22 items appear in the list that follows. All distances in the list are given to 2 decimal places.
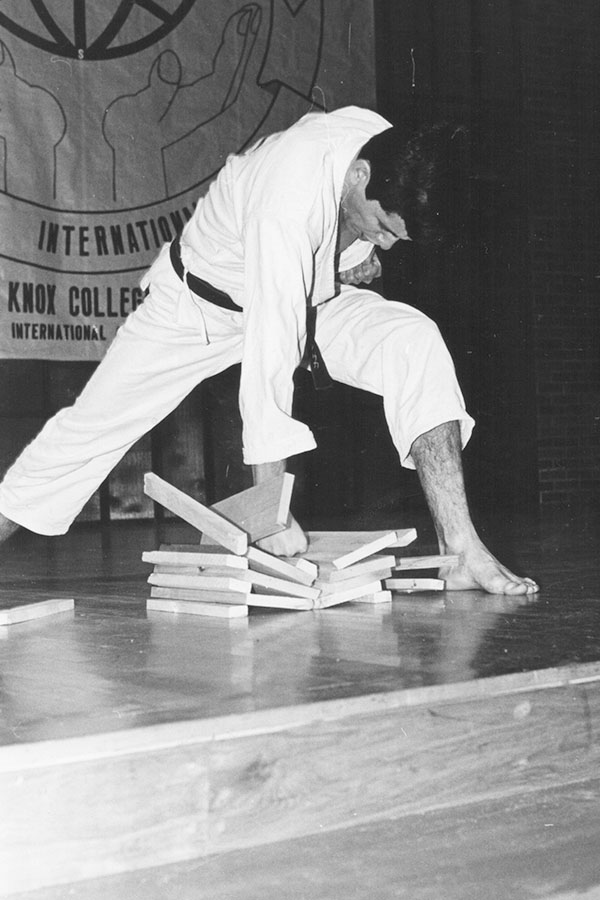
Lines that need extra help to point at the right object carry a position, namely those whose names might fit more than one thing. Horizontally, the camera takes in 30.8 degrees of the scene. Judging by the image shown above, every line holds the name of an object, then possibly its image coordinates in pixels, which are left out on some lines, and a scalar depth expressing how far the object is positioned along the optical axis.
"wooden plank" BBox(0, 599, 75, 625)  2.19
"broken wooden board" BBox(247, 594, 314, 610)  2.15
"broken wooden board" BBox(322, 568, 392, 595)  2.24
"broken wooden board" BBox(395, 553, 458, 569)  2.35
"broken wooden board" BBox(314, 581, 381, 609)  2.24
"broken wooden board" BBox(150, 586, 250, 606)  2.18
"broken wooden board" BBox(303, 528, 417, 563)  2.31
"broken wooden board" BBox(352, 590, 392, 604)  2.30
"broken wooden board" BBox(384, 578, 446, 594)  2.36
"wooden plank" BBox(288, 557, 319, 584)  2.21
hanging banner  4.84
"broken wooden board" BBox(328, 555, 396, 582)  2.26
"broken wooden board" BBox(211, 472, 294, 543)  2.11
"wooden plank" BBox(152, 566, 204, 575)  2.29
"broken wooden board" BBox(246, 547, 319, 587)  2.16
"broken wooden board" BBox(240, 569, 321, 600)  2.16
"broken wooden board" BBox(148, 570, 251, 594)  2.16
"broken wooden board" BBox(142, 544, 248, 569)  2.14
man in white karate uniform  2.16
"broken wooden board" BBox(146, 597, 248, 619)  2.15
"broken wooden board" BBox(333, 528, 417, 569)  2.26
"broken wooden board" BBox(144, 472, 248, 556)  2.13
